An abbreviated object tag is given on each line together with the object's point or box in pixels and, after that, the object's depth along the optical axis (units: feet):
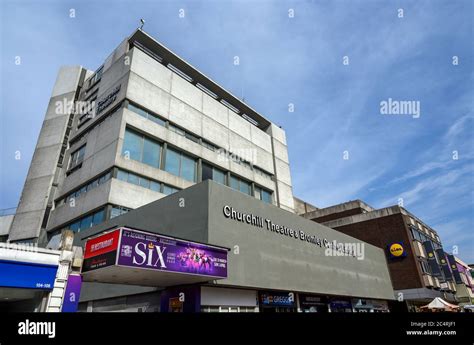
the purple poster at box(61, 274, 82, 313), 40.23
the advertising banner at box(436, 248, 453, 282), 150.82
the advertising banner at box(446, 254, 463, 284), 167.14
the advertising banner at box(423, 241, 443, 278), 137.21
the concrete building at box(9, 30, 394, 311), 49.93
